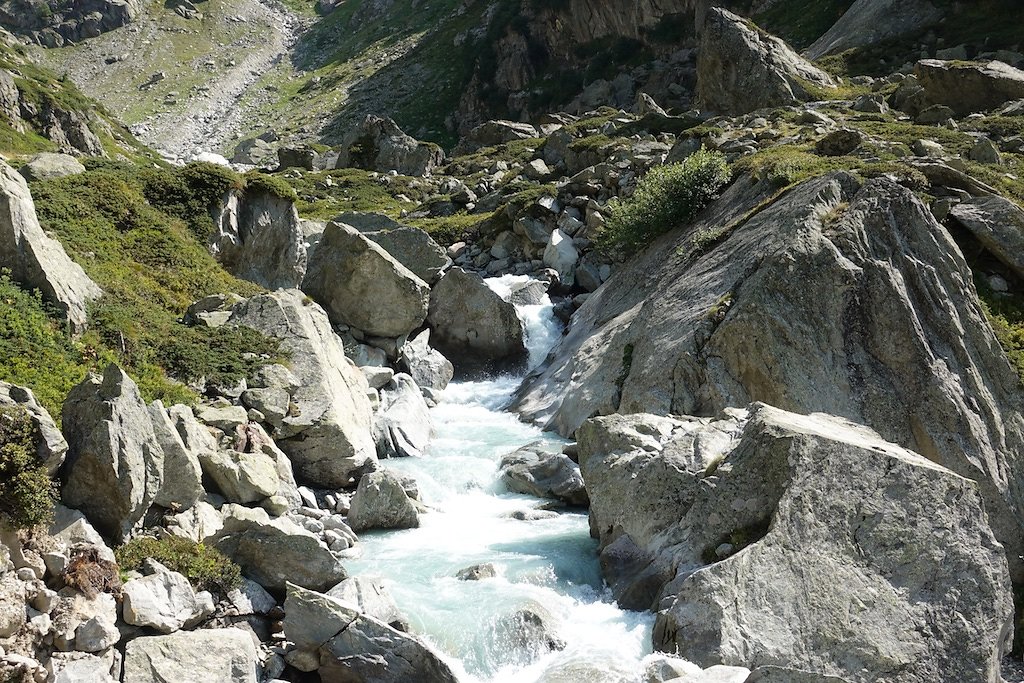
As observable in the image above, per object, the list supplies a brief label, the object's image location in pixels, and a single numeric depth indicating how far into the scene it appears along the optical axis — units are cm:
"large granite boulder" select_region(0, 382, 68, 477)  946
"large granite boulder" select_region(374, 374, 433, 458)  1936
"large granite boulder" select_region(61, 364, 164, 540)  1002
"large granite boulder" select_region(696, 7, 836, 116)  4625
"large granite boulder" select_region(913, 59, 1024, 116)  3844
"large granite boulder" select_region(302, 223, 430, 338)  2525
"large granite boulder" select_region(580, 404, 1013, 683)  984
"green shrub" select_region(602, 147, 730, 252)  2661
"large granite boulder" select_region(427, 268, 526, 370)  2839
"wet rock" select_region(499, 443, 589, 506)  1617
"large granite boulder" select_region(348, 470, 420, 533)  1456
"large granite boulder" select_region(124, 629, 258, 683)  848
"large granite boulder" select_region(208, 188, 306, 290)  2517
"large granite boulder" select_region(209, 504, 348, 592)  1092
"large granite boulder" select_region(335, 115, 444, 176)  6238
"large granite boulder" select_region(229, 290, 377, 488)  1592
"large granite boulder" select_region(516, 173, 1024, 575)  1542
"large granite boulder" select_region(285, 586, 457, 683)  939
